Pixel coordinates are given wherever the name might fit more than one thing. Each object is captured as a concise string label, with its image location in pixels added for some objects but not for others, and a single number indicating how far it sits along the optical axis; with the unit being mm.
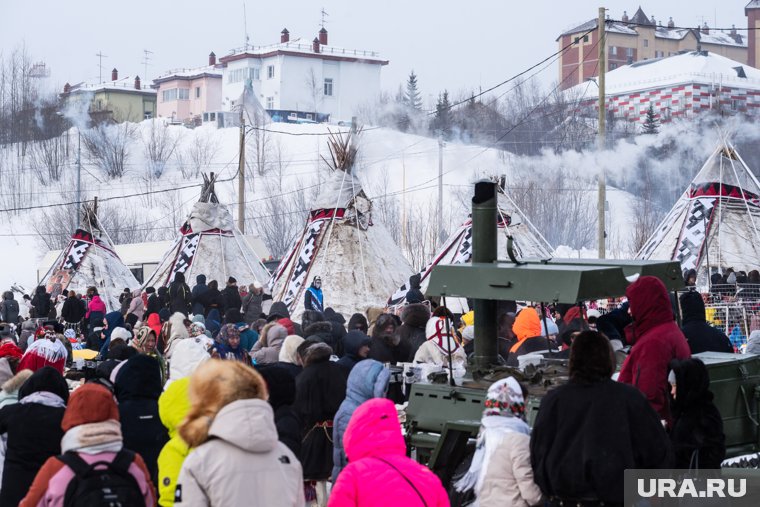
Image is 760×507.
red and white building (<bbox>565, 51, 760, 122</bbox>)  79812
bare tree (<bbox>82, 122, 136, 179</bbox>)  80312
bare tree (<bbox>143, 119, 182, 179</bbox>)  80750
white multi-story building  102312
